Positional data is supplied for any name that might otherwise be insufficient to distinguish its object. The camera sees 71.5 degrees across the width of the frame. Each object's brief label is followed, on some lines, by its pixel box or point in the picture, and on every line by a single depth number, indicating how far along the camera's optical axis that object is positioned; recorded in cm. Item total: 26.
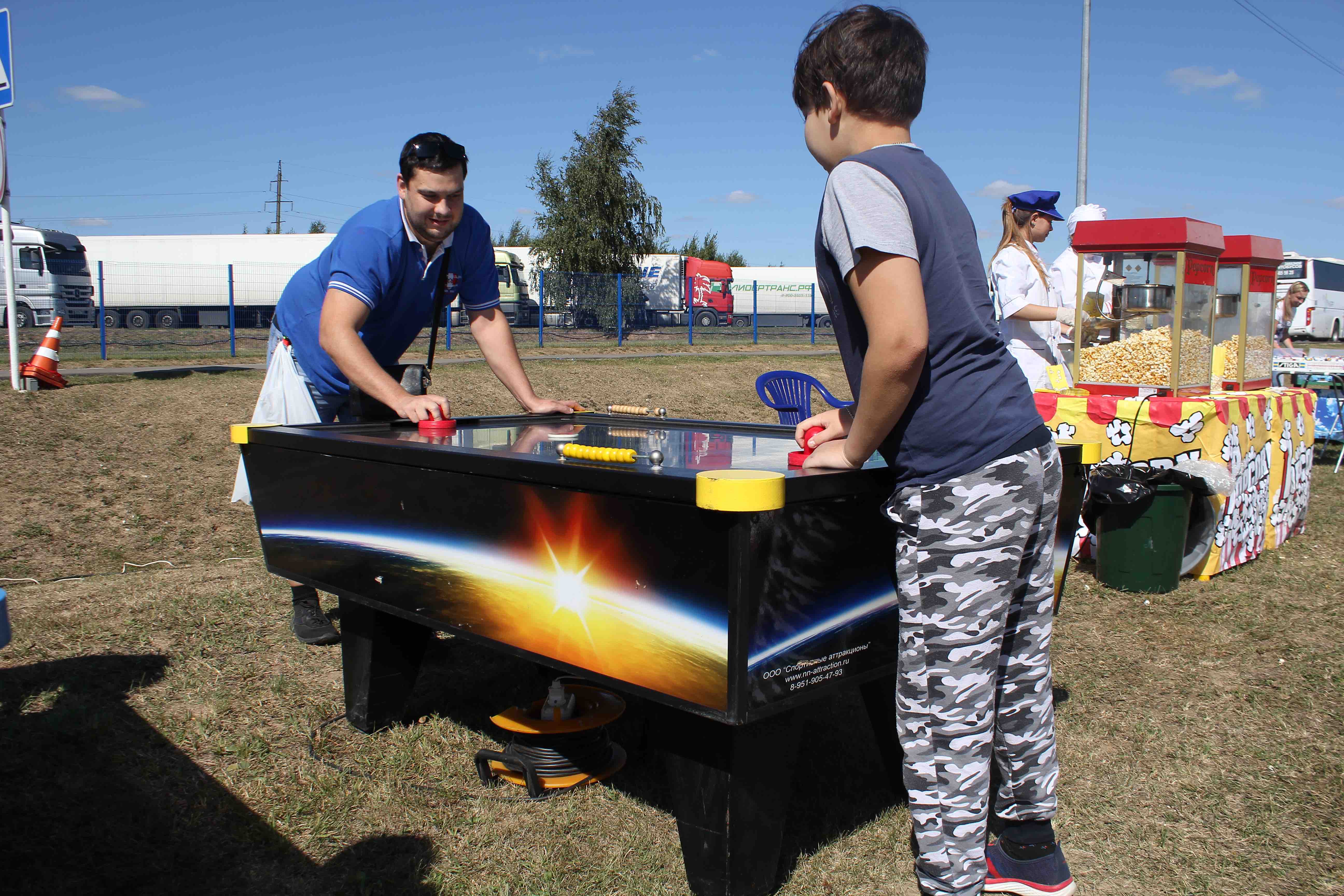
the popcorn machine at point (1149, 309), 491
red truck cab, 2331
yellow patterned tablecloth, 480
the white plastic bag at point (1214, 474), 464
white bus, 2702
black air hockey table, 179
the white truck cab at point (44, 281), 1942
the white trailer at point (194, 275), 2020
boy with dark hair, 174
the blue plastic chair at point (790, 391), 579
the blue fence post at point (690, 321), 1928
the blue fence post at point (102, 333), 1392
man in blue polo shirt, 304
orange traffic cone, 888
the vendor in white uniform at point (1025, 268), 522
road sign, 740
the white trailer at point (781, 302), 2717
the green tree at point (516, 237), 4550
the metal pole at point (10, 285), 784
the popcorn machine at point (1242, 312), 553
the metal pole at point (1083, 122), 1269
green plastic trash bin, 468
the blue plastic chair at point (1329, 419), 955
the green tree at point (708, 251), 4662
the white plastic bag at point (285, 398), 362
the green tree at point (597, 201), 2548
